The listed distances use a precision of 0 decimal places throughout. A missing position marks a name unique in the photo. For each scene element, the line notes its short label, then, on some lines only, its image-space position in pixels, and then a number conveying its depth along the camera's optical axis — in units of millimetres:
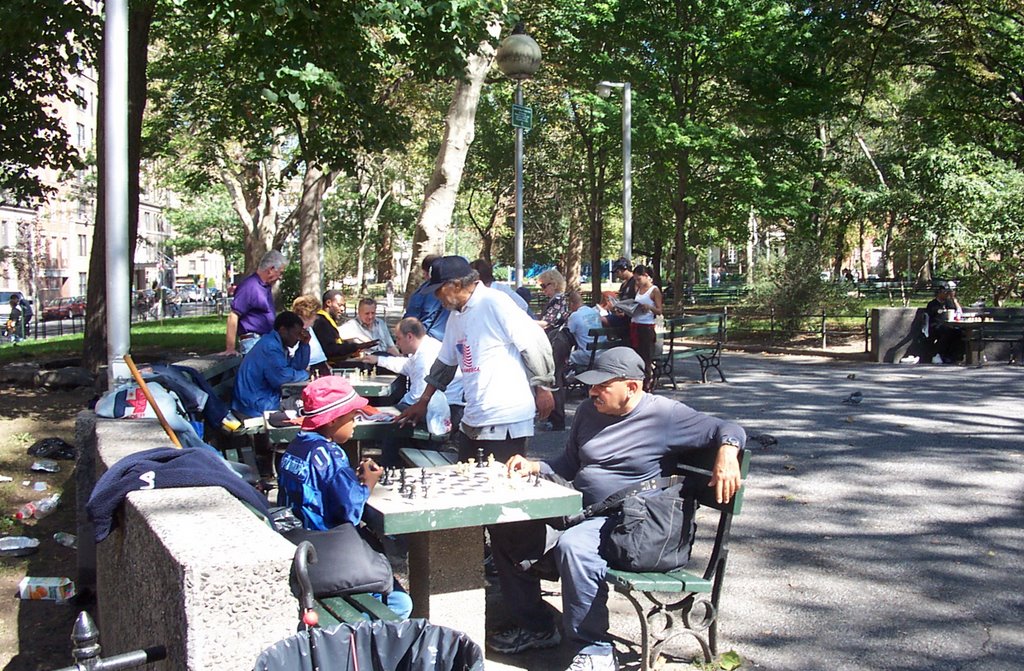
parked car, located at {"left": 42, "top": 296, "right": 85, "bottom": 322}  51531
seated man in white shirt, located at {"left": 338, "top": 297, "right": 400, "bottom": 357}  11852
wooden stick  5277
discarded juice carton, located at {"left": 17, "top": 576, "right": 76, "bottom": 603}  5676
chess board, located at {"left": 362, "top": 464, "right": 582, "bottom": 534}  3998
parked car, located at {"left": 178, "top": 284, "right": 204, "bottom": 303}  75756
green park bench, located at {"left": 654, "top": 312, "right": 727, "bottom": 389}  14538
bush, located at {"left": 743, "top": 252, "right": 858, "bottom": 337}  22844
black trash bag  2586
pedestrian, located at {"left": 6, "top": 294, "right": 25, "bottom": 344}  35062
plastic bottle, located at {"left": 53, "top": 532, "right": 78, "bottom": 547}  6705
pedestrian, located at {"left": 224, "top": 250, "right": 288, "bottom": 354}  9461
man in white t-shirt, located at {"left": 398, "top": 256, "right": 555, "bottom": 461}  5441
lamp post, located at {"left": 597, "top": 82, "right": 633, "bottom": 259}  19281
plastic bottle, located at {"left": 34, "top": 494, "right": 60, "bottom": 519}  7349
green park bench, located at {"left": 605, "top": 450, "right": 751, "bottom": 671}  4277
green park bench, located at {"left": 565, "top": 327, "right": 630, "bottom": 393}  12578
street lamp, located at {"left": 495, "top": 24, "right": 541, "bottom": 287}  13039
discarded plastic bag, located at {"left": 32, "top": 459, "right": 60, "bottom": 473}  8461
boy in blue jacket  3996
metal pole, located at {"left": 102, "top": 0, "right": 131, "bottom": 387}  6793
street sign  15286
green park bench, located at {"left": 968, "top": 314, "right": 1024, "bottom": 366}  18094
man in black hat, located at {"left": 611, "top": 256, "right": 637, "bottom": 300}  14055
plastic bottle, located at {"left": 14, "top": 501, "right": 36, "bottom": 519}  7258
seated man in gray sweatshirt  4312
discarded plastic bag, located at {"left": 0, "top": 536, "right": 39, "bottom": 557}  6508
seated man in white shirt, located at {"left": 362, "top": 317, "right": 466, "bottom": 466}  7098
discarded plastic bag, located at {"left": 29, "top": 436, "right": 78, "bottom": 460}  8938
